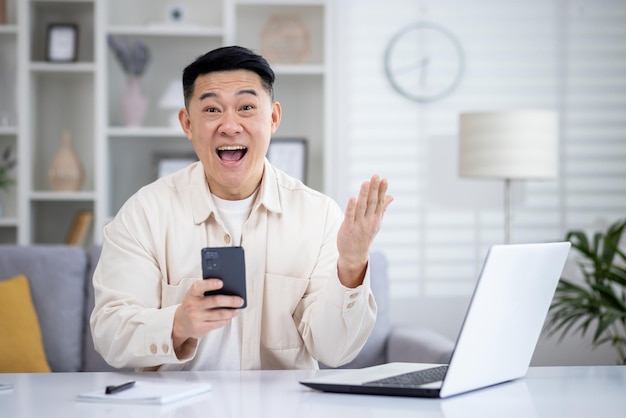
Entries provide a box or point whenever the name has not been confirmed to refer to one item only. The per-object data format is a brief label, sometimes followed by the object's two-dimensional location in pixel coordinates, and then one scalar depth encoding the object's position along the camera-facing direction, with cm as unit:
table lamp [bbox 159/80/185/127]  389
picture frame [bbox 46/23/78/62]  390
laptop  125
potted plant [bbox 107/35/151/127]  386
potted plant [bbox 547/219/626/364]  310
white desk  117
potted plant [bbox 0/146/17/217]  389
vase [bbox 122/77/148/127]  388
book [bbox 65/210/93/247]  386
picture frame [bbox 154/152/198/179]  402
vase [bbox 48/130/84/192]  387
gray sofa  271
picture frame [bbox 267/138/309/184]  397
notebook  123
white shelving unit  389
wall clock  408
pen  127
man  174
